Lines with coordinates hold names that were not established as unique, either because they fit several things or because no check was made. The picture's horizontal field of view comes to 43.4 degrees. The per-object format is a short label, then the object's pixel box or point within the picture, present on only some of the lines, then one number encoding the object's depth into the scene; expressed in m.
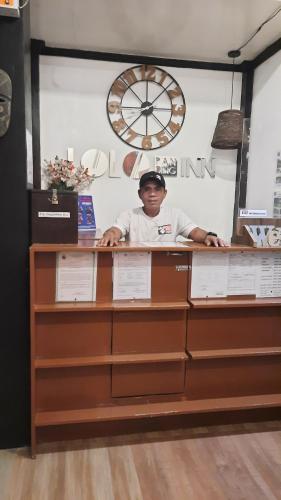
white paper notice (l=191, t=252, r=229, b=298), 1.95
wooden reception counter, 1.85
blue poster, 2.88
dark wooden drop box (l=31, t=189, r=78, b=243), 1.79
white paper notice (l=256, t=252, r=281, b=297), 2.03
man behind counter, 2.36
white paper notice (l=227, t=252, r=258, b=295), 2.00
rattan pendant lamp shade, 2.97
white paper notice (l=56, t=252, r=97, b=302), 1.82
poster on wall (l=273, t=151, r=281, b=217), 2.86
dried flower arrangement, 2.43
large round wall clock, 3.08
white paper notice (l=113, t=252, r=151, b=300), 1.88
